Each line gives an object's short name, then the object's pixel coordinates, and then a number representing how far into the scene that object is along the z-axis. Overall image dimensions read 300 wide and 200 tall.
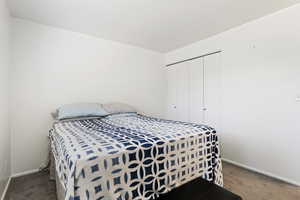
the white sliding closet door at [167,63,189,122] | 3.62
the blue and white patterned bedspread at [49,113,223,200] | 0.94
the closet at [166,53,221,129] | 3.00
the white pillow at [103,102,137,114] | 2.73
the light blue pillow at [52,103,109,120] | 2.28
